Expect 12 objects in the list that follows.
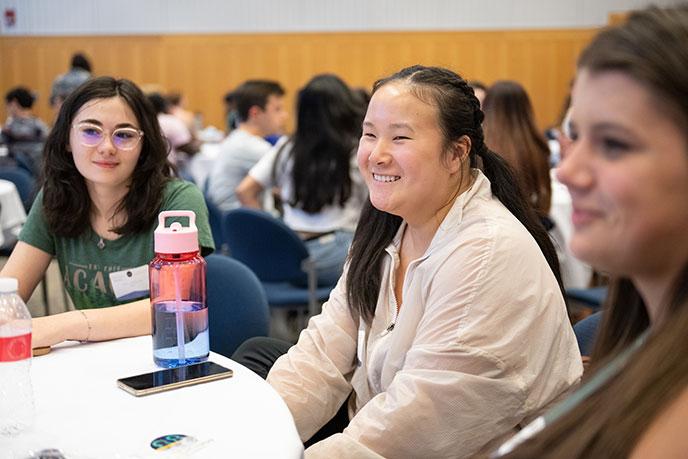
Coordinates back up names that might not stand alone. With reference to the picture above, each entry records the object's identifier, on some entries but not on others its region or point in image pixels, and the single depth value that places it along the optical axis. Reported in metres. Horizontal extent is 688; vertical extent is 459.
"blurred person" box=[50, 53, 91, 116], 9.07
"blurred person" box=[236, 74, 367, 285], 4.59
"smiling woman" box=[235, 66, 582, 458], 1.91
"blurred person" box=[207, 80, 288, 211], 5.75
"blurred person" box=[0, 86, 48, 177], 8.21
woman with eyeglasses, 2.71
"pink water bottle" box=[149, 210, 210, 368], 2.07
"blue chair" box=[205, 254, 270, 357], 2.72
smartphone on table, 1.87
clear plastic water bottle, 1.67
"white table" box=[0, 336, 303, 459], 1.56
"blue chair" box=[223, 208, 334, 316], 4.12
